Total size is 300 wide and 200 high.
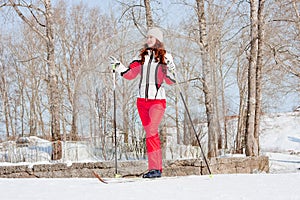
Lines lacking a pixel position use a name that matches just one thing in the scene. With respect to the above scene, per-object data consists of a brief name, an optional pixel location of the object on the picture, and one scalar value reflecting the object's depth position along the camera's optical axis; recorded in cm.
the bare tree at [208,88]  1449
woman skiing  721
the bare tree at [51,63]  1598
